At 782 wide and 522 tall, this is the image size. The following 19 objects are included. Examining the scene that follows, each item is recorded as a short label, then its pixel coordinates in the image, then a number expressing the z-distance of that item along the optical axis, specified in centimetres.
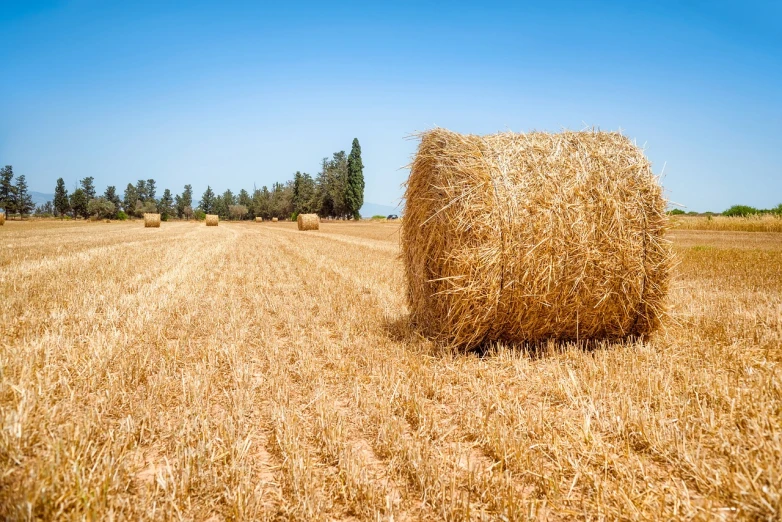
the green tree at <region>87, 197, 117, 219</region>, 9111
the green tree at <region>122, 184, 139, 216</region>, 11798
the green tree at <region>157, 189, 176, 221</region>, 11856
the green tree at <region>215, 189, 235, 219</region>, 11900
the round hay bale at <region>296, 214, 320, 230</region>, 3512
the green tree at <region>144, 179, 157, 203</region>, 12949
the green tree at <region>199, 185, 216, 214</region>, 12476
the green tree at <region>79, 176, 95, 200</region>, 11575
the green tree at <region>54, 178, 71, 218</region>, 9969
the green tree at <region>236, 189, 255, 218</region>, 11195
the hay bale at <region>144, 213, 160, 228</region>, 3772
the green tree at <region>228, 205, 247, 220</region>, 10900
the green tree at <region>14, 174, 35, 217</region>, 8481
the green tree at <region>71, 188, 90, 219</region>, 9531
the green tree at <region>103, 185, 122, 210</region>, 12044
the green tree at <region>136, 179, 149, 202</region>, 12788
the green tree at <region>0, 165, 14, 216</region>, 8392
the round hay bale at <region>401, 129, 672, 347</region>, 438
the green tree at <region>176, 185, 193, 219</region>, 12825
